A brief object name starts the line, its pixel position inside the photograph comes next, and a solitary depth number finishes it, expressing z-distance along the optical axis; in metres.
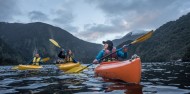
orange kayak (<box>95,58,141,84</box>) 4.90
